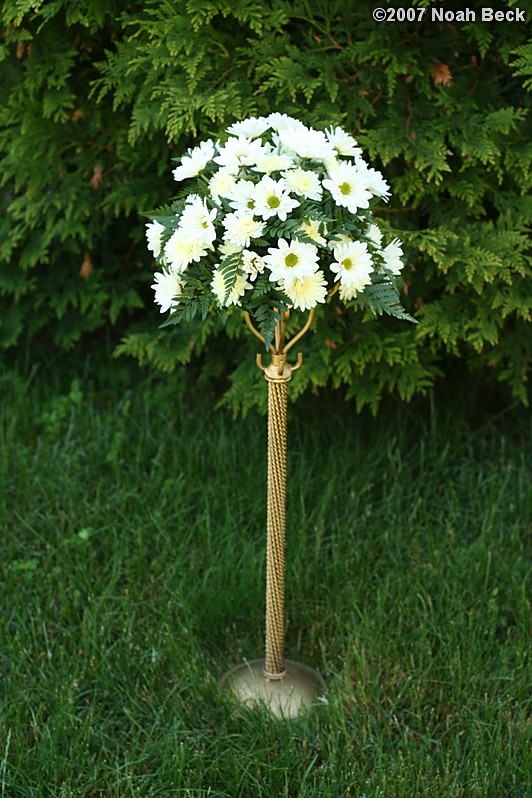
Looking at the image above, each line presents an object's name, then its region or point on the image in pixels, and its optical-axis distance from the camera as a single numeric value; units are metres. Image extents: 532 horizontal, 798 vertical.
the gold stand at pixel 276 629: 2.23
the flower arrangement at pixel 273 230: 1.95
